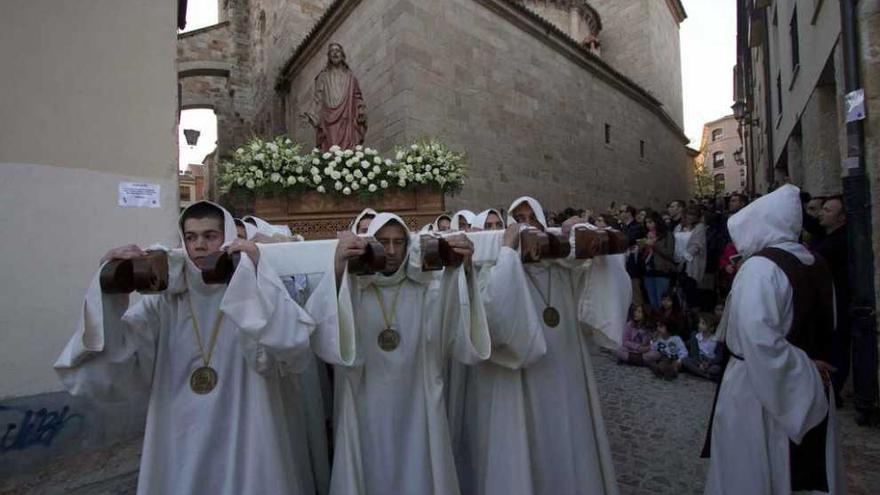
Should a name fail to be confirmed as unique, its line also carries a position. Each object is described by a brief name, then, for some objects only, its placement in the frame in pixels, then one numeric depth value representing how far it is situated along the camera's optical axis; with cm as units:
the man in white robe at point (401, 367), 264
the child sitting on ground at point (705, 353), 648
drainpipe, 479
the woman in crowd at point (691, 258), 795
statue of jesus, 785
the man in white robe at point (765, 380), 274
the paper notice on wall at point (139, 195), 547
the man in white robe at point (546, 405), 287
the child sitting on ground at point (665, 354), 660
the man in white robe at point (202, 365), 226
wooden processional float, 215
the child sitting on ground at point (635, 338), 718
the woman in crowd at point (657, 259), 812
